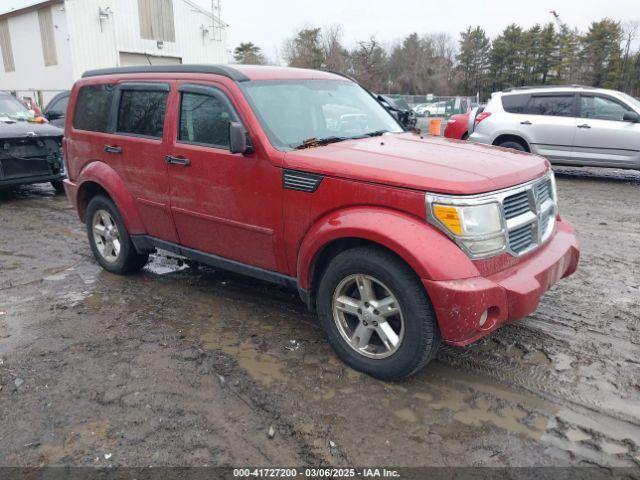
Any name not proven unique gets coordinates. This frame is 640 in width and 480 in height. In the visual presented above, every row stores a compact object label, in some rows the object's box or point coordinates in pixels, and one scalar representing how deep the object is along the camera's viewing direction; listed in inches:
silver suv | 384.5
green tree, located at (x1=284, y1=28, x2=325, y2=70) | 2230.6
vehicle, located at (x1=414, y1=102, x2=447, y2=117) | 1317.7
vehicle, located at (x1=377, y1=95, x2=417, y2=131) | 640.4
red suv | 117.0
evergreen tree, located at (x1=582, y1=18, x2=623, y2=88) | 2022.6
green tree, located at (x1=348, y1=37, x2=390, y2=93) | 2300.7
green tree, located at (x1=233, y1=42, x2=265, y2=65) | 2432.3
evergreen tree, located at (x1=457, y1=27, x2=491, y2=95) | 2517.2
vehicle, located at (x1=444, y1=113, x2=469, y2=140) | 466.3
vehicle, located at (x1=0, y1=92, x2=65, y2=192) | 329.4
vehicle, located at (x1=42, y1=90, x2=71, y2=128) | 439.2
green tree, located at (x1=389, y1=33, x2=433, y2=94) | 2566.4
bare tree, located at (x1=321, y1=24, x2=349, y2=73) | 2237.9
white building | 916.6
